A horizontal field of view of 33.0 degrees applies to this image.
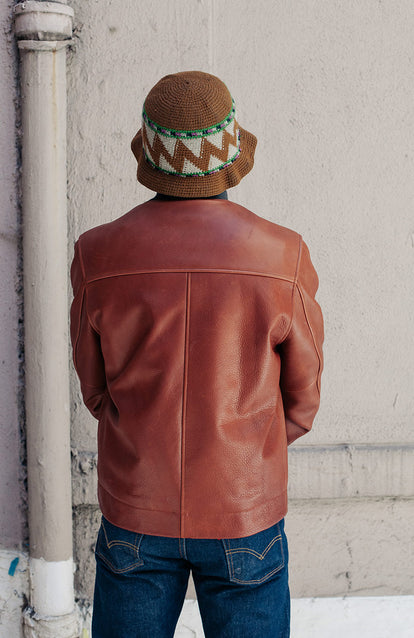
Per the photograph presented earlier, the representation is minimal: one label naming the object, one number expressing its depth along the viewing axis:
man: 1.54
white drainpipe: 2.44
